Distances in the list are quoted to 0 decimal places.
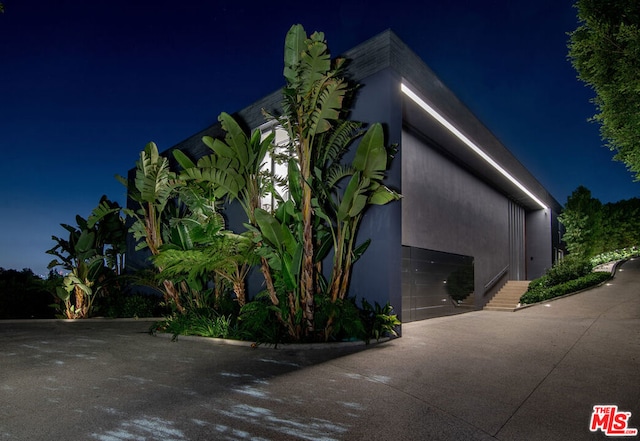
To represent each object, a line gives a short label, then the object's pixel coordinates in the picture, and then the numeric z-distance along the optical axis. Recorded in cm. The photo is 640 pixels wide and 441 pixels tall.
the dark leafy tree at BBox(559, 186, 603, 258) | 2284
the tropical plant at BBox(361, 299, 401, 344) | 665
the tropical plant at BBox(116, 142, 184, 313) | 891
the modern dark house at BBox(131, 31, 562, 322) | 732
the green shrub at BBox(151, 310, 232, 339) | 722
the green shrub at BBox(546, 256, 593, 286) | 1523
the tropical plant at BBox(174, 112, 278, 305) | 701
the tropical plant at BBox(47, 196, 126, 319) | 1069
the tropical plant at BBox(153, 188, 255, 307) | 711
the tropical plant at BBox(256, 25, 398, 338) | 643
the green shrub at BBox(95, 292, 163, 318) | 1128
